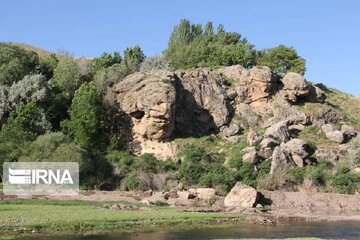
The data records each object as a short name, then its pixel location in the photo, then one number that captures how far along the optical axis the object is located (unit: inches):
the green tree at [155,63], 3575.1
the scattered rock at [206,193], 2135.2
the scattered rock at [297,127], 2938.0
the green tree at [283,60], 3713.1
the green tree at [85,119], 2539.4
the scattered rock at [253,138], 2630.4
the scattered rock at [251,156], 2468.8
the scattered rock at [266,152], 2524.6
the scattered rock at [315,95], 3218.5
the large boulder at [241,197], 2030.0
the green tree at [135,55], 3840.8
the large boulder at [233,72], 3229.1
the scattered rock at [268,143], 2551.7
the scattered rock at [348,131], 2847.0
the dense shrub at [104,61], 3321.9
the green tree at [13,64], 2827.3
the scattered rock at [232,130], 2881.4
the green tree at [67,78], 2945.4
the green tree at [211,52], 3656.5
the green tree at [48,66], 3125.0
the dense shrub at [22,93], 2653.3
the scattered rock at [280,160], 2419.3
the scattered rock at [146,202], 1988.7
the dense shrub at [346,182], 2321.0
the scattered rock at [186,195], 2108.9
